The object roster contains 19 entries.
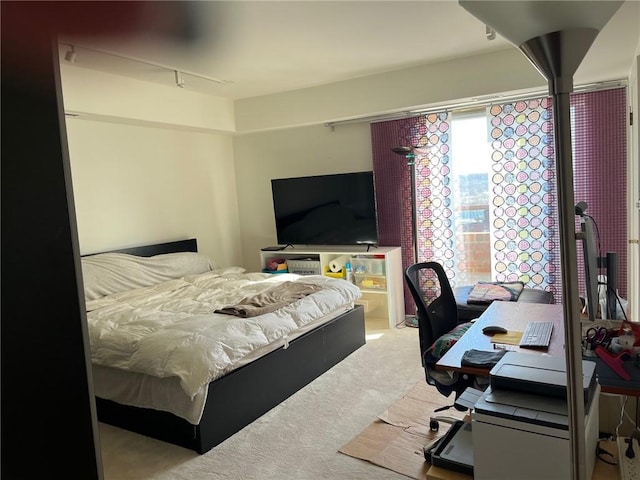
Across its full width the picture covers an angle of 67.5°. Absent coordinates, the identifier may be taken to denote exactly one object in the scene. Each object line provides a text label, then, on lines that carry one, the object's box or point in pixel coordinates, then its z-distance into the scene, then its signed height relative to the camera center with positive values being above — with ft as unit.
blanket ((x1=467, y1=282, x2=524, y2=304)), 11.94 -2.53
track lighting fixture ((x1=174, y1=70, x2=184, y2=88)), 13.43 +3.81
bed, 8.61 -2.77
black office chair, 7.64 -2.44
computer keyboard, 6.38 -2.01
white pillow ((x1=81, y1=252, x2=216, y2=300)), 12.89 -1.55
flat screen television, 15.94 -0.15
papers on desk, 6.69 -2.08
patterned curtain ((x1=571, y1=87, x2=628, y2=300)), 12.26 +0.61
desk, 4.84 -2.04
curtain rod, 12.30 +2.71
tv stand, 15.47 -2.35
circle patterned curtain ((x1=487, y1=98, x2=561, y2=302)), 13.38 -0.08
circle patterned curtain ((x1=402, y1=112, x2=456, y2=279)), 15.05 +0.35
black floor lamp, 14.98 -0.45
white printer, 4.09 -2.05
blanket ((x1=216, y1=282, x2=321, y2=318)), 10.53 -2.17
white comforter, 8.50 -2.30
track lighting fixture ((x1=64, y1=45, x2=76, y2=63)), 10.19 +3.69
